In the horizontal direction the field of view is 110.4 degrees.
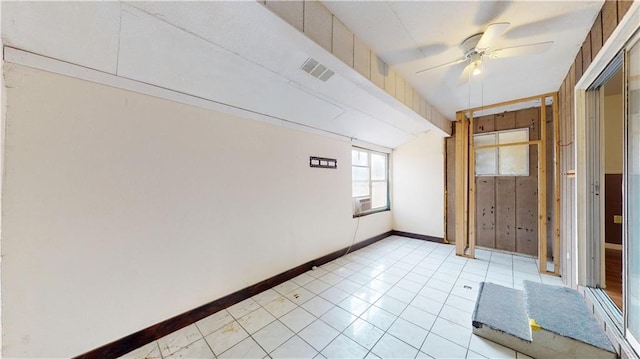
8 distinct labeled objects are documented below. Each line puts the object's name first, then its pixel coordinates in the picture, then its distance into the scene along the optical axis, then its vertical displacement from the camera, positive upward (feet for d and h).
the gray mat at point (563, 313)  5.64 -3.86
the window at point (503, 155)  13.61 +1.73
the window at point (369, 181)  15.21 +0.05
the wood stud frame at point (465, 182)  13.02 +0.01
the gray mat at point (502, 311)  6.29 -4.09
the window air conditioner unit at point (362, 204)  15.06 -1.59
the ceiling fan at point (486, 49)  5.57 +3.88
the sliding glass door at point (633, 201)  4.70 -0.40
